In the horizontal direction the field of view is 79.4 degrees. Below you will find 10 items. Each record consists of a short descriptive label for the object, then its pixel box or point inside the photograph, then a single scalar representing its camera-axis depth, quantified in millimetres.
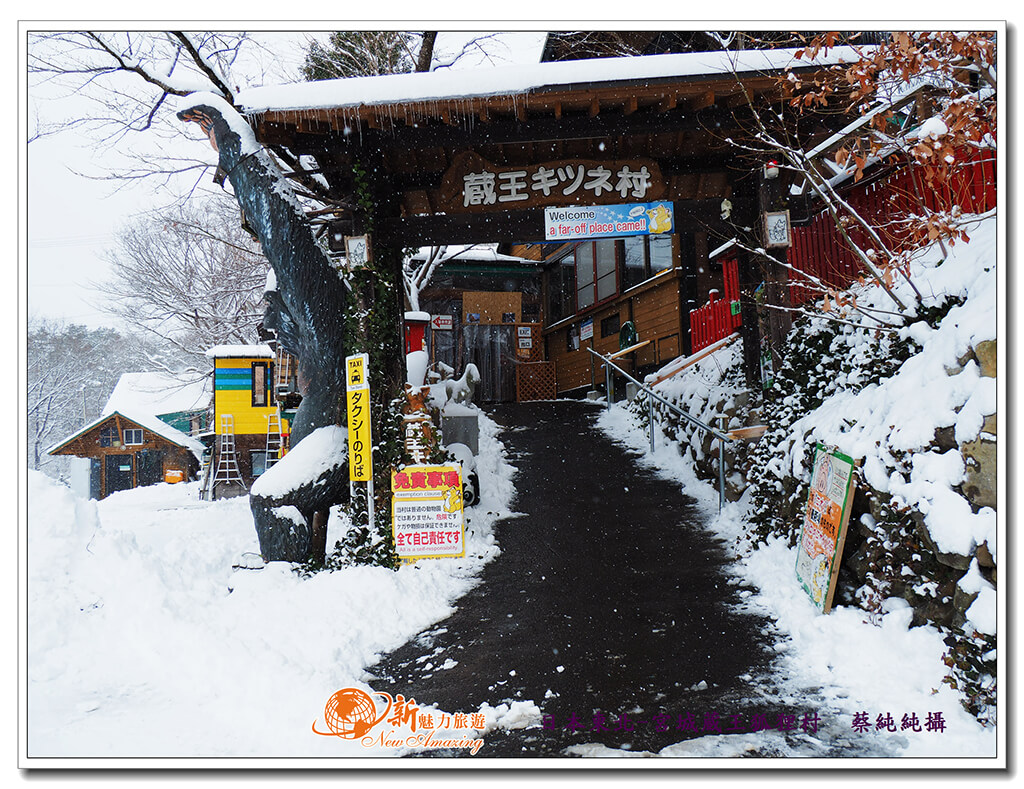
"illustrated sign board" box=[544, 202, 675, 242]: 6531
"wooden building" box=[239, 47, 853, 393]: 5688
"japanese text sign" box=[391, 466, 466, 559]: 6035
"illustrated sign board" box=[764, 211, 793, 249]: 6574
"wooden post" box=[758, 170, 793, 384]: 6637
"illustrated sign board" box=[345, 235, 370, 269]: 6516
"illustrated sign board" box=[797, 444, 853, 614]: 4211
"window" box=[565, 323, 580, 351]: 17281
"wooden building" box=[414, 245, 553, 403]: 17500
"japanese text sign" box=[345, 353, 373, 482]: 5949
